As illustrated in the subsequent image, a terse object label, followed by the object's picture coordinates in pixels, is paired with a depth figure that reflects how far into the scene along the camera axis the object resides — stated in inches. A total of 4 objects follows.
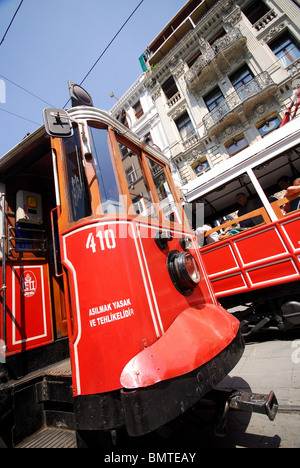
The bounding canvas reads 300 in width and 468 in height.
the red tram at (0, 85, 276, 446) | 54.9
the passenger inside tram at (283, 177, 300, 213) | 141.2
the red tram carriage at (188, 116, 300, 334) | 137.4
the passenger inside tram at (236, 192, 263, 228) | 204.1
